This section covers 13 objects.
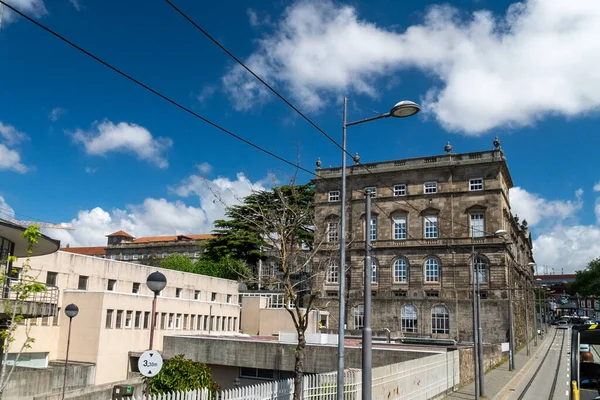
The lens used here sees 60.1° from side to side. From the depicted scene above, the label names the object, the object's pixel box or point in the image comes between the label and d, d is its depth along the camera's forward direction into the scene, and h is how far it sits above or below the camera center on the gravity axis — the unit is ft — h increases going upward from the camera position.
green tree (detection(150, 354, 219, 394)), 53.83 -7.99
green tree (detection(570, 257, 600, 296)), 392.74 +24.21
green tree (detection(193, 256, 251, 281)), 196.90 +12.87
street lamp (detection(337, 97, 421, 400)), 38.65 +0.53
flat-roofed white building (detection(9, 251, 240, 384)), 105.40 -3.80
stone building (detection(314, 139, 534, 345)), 173.17 +21.91
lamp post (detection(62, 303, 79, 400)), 65.21 -1.54
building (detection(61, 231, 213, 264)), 342.44 +34.32
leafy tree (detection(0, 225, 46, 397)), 39.27 +0.65
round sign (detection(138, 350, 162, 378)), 32.89 -3.97
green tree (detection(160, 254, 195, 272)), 235.20 +16.48
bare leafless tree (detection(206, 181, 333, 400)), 49.62 +6.03
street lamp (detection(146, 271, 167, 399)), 34.94 +1.19
